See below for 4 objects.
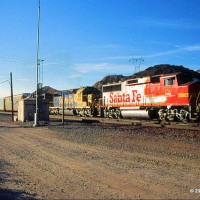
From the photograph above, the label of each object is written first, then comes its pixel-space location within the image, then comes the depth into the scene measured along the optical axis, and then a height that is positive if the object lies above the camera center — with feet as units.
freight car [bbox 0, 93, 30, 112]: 177.62 +3.26
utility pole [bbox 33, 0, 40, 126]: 81.35 -2.95
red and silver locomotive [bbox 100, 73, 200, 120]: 71.15 +1.75
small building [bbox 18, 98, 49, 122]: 102.32 -0.93
